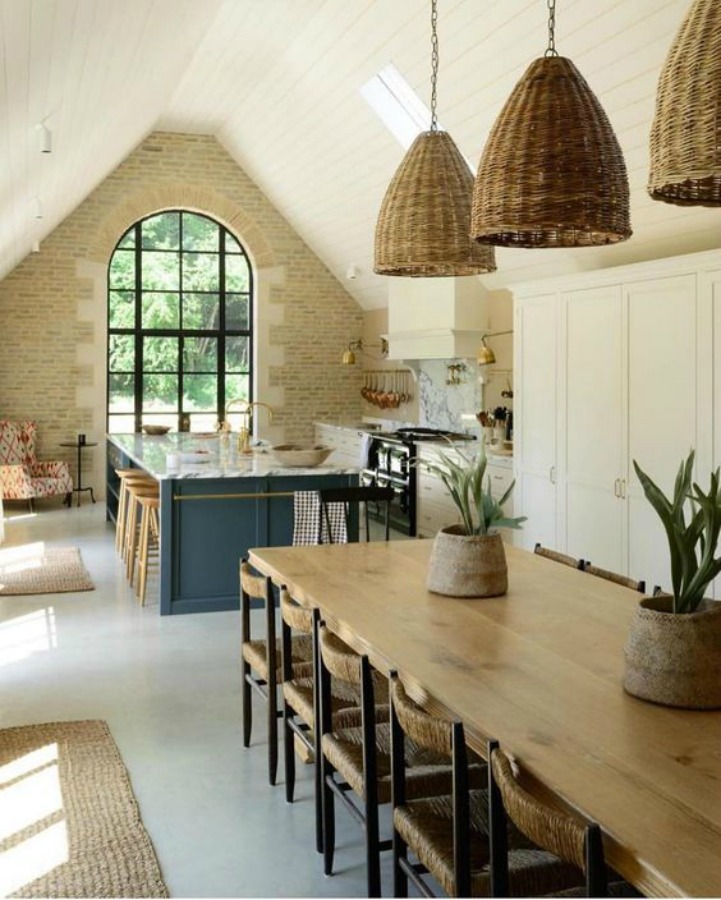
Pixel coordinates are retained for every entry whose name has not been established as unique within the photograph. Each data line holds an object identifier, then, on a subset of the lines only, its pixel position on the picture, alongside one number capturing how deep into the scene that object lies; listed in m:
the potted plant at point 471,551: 3.51
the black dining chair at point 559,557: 4.17
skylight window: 8.38
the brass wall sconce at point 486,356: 9.24
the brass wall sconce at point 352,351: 12.62
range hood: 9.59
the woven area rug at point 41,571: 7.52
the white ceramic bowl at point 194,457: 7.31
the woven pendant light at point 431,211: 3.27
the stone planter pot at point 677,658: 2.36
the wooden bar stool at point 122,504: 8.71
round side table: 12.20
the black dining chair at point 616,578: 3.64
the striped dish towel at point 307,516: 7.06
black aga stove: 9.65
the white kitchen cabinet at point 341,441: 11.55
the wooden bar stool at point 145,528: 7.09
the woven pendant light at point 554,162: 2.54
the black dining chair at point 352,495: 5.19
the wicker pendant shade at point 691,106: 1.84
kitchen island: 6.75
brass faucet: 8.23
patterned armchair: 11.20
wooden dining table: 1.76
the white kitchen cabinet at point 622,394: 5.81
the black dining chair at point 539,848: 1.76
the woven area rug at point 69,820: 3.15
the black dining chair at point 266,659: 3.90
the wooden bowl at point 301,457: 7.18
